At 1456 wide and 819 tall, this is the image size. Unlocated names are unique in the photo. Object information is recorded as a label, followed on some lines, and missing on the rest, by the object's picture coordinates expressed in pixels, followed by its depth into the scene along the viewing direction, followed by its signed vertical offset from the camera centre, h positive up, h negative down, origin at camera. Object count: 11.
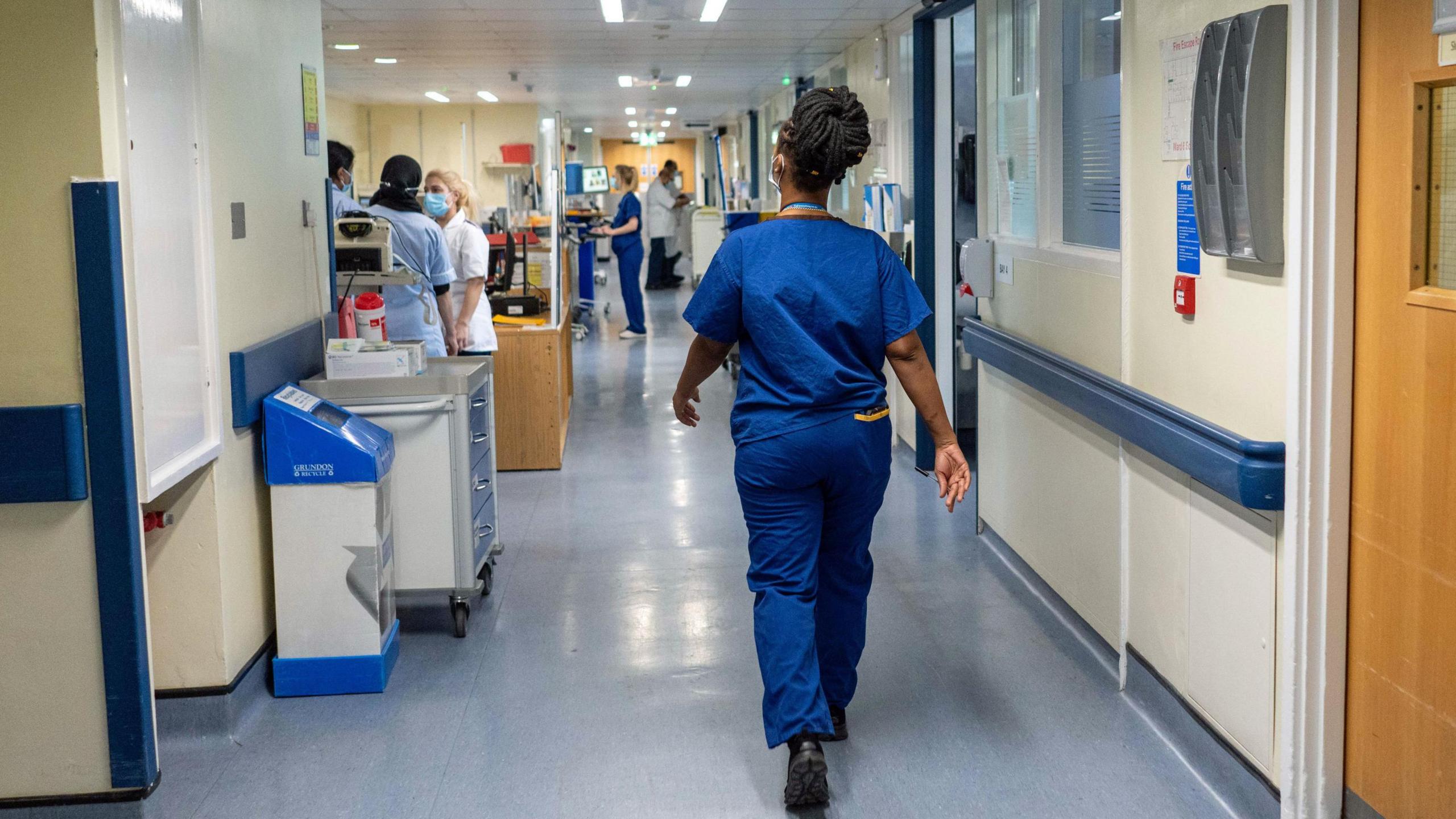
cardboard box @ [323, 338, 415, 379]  3.74 -0.25
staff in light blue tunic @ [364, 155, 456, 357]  5.12 +0.05
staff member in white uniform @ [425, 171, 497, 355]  5.71 +0.02
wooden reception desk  6.23 -0.62
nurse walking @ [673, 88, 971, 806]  2.65 -0.25
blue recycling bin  3.32 -0.71
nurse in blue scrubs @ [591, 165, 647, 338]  11.80 +0.13
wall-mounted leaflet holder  2.30 +0.23
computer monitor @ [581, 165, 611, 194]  15.08 +1.02
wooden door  2.01 -0.29
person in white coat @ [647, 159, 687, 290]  15.52 +0.73
